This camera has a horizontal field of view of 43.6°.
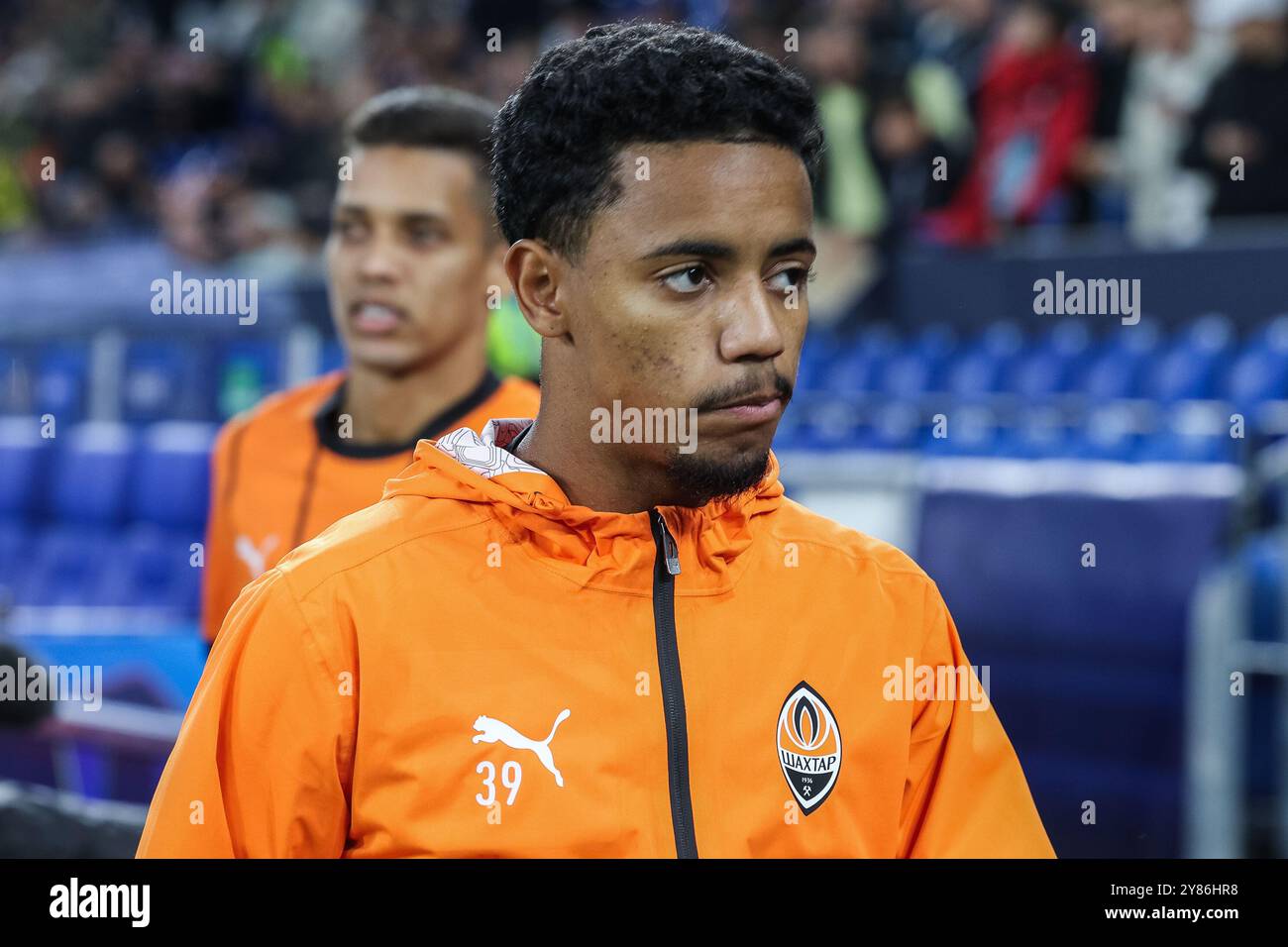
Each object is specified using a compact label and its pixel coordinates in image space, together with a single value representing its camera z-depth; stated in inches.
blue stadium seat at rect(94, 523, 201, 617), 206.4
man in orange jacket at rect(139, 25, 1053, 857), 60.2
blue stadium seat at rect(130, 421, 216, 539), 210.7
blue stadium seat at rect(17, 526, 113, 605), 216.4
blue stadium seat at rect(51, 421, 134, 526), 219.0
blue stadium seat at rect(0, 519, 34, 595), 223.5
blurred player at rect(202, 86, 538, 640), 112.3
